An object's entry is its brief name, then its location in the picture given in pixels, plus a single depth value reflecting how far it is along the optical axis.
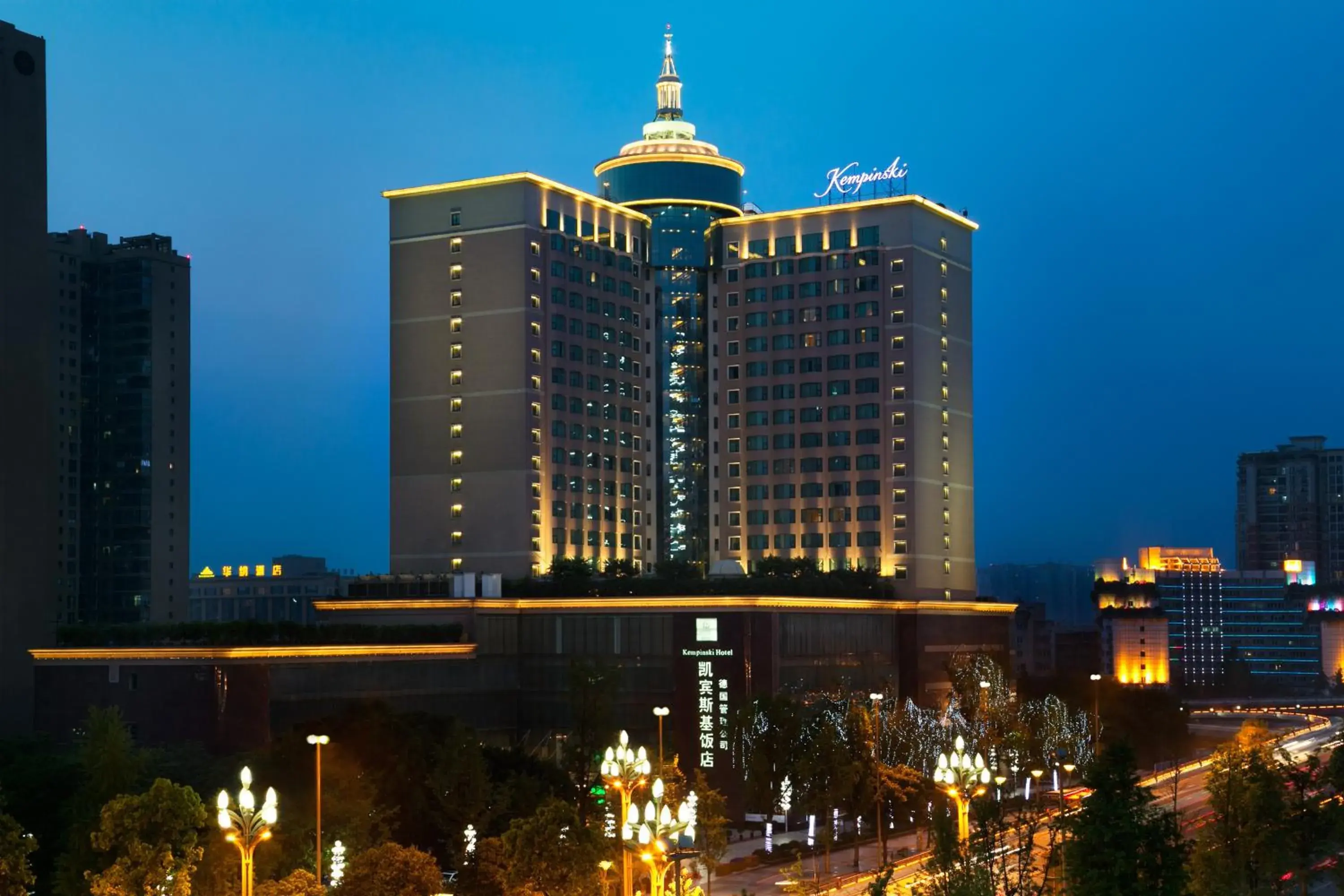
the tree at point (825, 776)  98.69
